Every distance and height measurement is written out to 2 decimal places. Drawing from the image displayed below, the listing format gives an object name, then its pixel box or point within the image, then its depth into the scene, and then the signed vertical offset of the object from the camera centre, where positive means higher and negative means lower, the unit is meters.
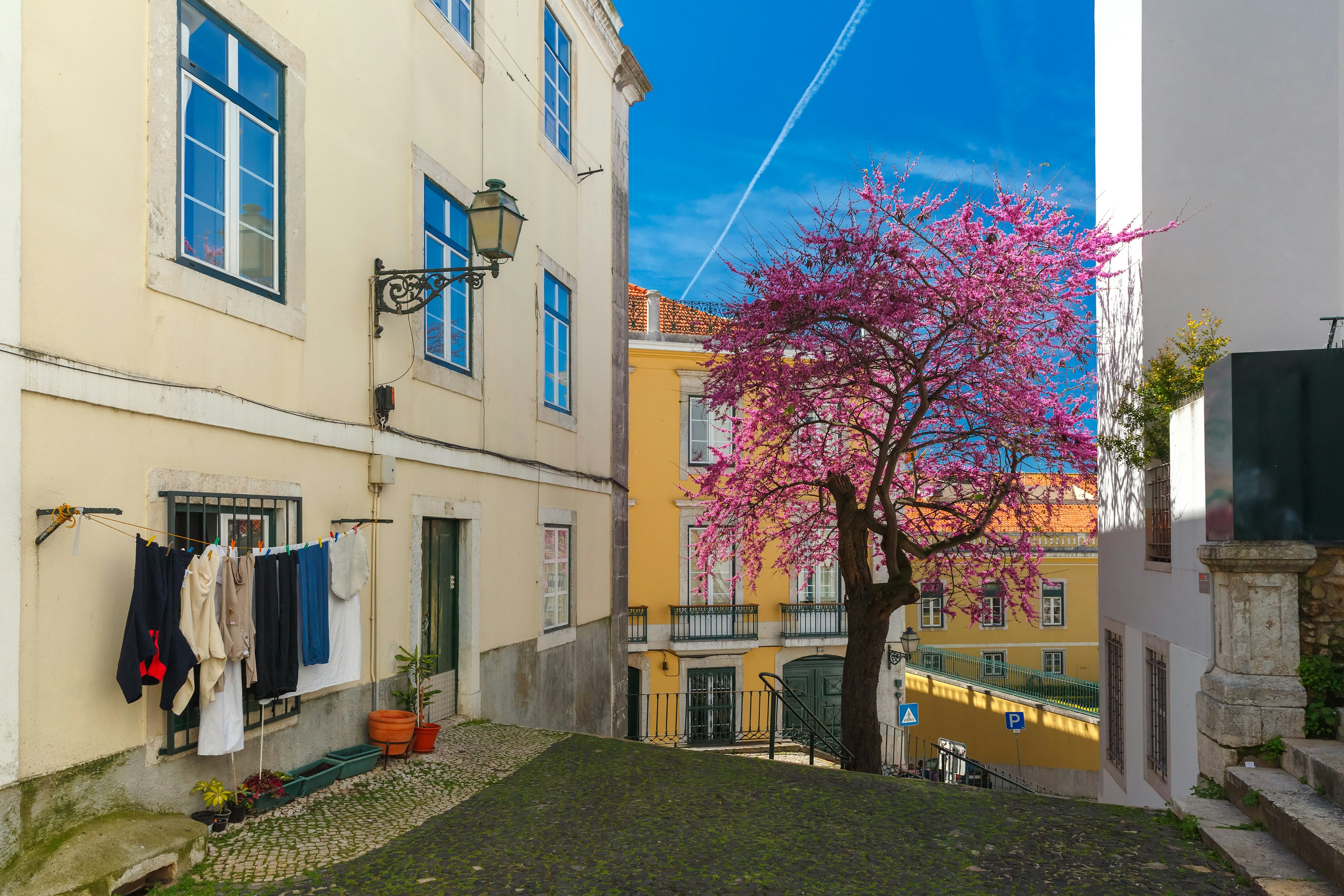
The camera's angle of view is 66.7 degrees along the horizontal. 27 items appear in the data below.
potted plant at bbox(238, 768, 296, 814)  5.62 -1.64
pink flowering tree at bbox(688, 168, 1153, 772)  11.38 +1.43
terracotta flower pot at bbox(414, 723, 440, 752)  7.42 -1.75
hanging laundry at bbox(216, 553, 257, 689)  5.34 -0.61
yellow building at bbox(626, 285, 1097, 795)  22.11 -2.77
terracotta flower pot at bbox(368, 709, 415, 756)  7.09 -1.62
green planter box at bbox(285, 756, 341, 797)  6.09 -1.70
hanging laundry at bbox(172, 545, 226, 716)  5.09 -0.64
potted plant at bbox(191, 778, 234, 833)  5.33 -1.58
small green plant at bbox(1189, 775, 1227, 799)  5.64 -1.64
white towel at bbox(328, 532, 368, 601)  6.61 -0.44
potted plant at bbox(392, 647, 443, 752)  7.46 -1.46
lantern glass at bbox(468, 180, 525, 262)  7.18 +1.94
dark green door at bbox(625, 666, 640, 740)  22.11 -4.38
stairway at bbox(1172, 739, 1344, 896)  4.29 -1.54
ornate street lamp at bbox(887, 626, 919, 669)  16.45 -2.37
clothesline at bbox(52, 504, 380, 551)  4.43 -0.08
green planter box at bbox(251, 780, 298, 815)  5.68 -1.73
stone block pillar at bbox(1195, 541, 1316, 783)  5.49 -0.82
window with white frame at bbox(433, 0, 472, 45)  8.78 +4.24
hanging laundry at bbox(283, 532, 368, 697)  6.55 -0.74
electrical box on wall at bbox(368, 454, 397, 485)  7.28 +0.20
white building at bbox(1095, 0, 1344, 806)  10.18 +3.06
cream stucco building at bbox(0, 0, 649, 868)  4.46 +0.94
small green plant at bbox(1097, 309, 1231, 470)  9.60 +1.05
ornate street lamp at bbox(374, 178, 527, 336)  7.17 +1.76
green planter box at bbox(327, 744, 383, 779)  6.59 -1.71
